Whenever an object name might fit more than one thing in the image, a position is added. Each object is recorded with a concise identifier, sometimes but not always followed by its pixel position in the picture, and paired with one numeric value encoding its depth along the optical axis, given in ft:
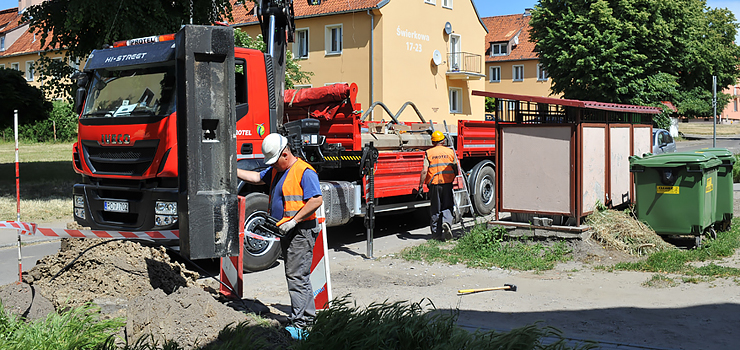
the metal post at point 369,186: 30.91
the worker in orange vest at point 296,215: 17.80
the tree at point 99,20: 52.49
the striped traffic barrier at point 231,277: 20.52
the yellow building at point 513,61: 182.19
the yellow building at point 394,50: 104.37
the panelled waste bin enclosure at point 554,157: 29.37
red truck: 24.34
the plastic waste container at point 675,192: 28.94
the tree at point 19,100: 61.57
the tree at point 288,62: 76.02
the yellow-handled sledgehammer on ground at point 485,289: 23.31
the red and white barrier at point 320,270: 19.85
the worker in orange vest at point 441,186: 34.60
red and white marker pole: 20.02
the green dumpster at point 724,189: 32.71
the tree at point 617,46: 108.68
